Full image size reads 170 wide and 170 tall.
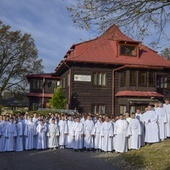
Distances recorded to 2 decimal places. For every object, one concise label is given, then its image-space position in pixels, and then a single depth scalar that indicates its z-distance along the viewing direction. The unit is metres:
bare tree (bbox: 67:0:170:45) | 11.71
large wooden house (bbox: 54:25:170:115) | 29.39
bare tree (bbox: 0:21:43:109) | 45.62
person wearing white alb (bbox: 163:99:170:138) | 17.76
